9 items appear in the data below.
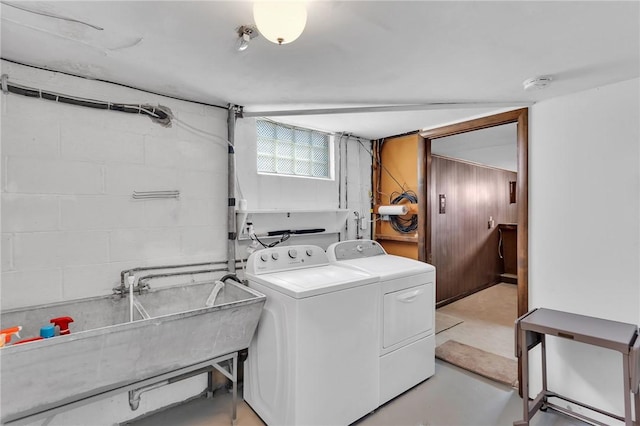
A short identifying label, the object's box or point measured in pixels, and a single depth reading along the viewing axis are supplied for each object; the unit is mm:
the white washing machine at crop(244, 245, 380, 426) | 1834
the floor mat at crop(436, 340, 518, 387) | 2541
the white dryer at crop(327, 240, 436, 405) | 2225
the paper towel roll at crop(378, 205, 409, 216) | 3213
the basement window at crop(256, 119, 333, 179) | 2740
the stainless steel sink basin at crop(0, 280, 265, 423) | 1302
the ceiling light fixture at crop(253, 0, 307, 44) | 1029
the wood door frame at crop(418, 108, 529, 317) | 2365
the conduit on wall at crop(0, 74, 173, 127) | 1641
